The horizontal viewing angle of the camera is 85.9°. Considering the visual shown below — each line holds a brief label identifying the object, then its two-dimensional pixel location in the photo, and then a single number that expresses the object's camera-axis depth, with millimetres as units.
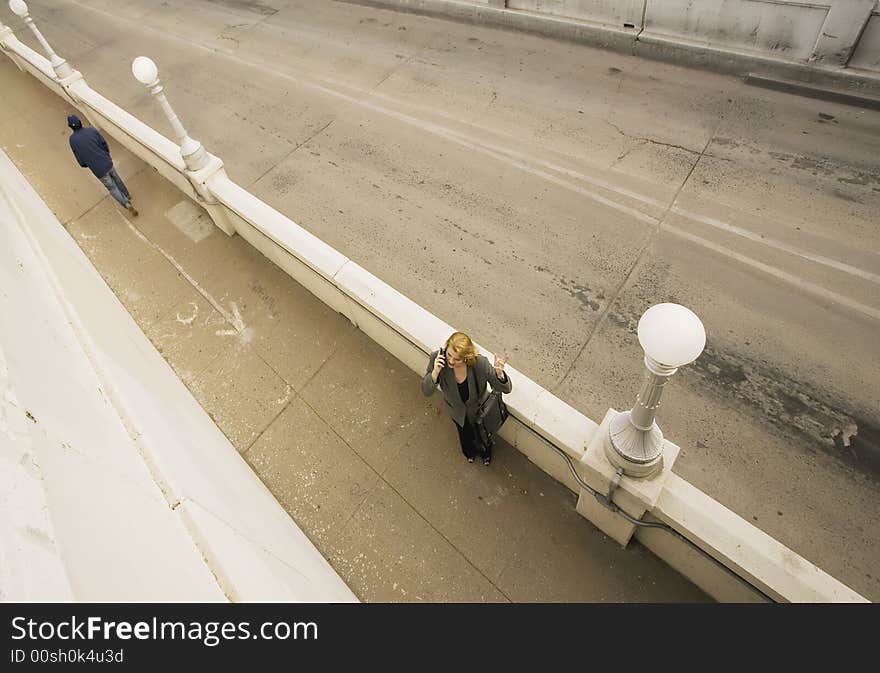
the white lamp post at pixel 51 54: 8670
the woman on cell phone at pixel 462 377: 3811
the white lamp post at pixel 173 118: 5855
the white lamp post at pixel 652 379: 2322
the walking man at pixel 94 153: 7359
